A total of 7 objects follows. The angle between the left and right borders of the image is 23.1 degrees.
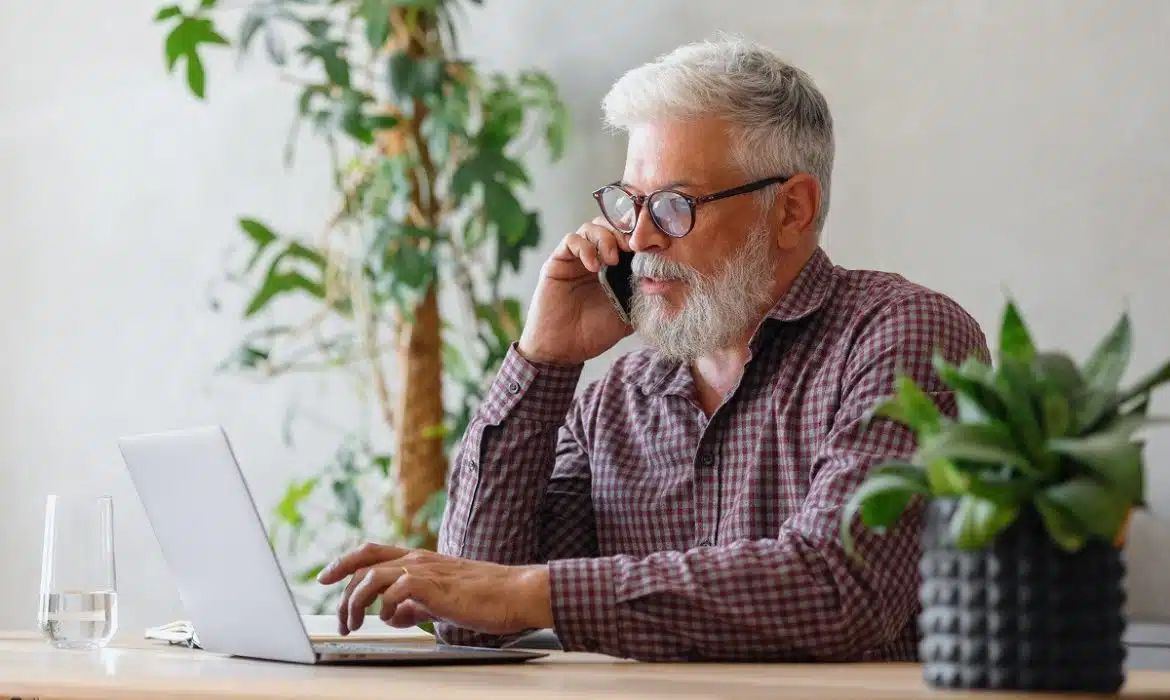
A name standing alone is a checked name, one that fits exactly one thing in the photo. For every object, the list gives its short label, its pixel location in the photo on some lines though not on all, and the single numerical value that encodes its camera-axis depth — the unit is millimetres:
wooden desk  2041
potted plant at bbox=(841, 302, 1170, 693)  1955
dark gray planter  1973
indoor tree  3504
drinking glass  2447
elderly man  2599
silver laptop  2248
